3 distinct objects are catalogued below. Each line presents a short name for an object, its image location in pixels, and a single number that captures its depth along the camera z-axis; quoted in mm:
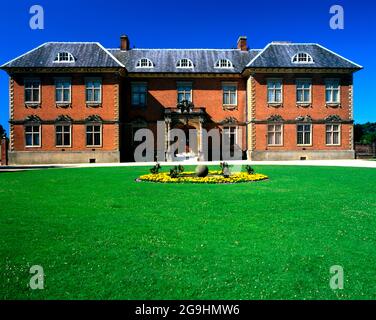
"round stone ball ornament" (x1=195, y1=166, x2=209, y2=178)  17111
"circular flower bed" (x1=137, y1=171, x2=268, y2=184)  15594
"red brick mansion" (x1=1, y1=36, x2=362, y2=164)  32750
